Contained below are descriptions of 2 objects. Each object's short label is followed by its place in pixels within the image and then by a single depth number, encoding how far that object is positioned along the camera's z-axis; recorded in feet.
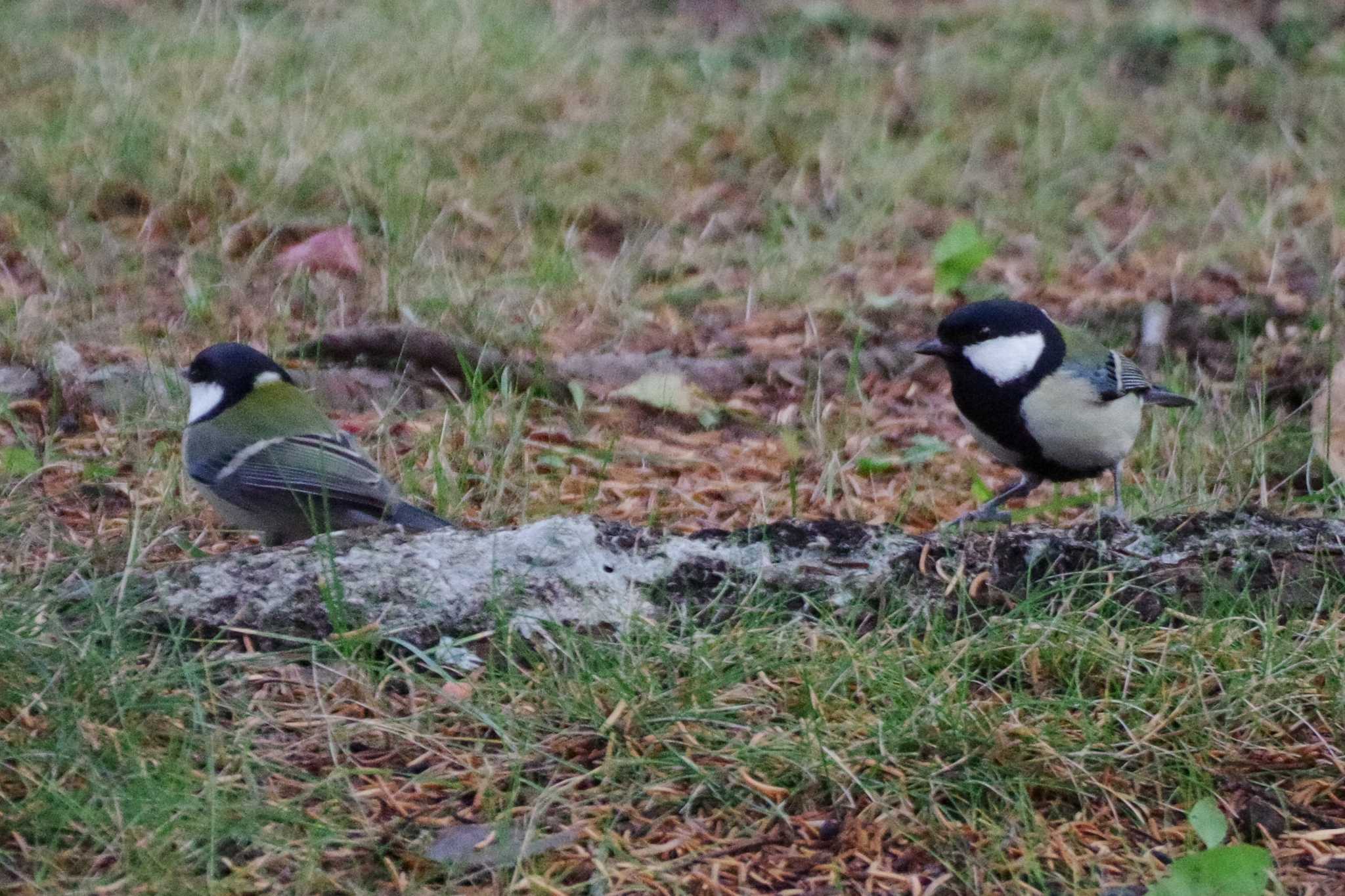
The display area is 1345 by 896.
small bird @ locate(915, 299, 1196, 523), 28.32
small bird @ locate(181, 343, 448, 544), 25.82
